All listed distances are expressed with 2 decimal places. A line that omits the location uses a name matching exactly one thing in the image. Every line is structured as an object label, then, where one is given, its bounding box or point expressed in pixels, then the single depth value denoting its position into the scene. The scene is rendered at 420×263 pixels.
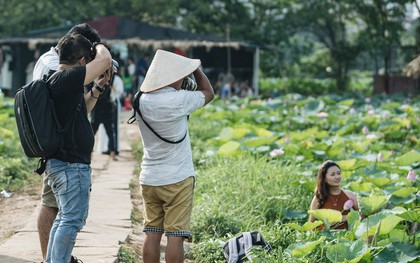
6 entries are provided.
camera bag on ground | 8.19
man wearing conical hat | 7.25
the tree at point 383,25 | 42.80
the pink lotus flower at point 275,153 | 14.02
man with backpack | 6.70
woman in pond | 10.14
